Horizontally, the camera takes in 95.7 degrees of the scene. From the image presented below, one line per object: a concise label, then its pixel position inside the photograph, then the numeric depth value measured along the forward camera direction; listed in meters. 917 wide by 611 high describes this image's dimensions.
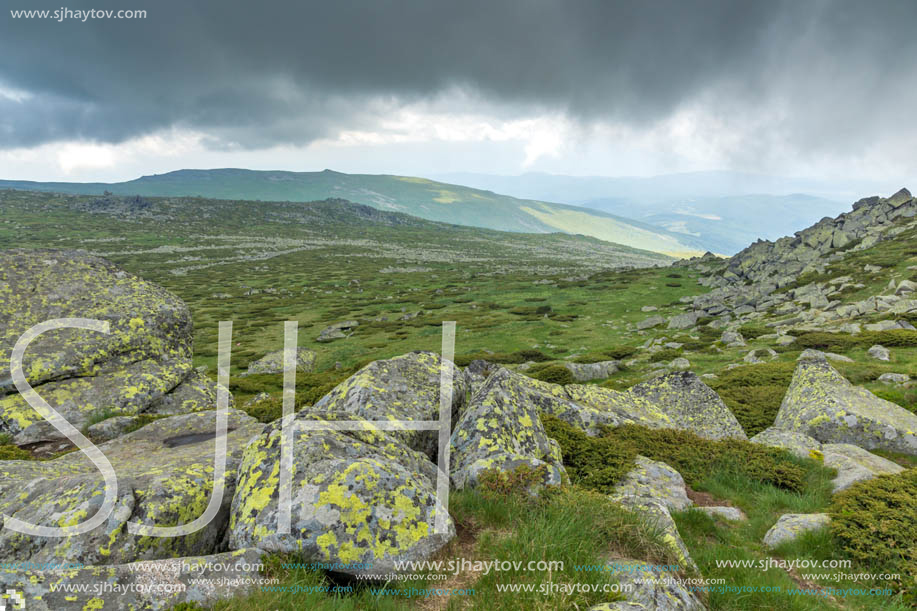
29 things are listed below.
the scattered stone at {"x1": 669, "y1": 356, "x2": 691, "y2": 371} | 30.92
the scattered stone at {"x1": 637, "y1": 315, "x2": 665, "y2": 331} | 52.84
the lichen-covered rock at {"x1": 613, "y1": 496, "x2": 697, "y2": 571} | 6.48
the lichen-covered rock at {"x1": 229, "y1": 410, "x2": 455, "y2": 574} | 5.83
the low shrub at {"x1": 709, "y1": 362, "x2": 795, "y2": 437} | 18.33
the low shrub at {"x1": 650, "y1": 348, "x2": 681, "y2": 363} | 35.09
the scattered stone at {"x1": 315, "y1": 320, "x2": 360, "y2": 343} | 54.51
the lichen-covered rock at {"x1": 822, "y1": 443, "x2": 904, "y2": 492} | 10.67
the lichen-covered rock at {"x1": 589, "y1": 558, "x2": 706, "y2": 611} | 5.21
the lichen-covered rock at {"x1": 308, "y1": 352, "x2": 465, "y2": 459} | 10.59
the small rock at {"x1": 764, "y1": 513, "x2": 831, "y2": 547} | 8.28
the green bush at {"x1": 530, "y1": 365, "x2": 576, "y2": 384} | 29.02
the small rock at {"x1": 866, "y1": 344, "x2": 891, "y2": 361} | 24.86
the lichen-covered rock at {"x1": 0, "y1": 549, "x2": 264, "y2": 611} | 4.44
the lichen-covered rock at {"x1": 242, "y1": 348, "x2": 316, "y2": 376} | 36.56
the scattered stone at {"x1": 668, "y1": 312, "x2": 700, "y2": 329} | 51.22
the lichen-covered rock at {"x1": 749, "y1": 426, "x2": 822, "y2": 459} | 12.67
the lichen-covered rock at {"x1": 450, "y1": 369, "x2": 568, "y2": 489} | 8.66
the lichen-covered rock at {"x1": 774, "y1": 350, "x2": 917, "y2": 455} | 14.18
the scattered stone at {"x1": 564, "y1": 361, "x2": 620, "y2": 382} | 30.99
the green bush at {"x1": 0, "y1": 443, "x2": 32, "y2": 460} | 9.53
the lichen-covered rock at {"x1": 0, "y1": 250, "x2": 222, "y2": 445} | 12.47
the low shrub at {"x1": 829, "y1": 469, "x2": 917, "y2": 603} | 7.25
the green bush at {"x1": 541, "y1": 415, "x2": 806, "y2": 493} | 10.75
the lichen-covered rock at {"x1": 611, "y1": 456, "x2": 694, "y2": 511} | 9.64
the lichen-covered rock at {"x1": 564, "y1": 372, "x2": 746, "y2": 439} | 16.27
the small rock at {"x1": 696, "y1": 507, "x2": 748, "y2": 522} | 9.49
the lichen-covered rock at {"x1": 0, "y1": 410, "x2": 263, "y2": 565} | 5.63
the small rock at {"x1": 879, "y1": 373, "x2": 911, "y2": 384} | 20.19
